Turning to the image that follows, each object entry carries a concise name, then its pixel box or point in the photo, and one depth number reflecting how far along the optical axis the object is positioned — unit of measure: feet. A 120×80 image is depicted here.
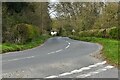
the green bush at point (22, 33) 110.53
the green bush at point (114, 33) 127.97
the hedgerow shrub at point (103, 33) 130.00
